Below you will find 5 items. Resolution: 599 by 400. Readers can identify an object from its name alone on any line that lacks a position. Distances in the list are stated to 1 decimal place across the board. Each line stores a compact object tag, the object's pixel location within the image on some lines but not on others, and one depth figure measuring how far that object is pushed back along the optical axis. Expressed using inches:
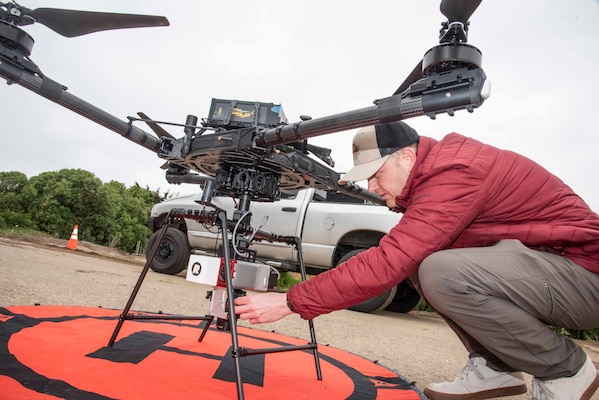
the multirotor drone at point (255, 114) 65.0
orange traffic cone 423.8
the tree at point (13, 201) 868.6
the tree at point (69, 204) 927.0
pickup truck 197.5
